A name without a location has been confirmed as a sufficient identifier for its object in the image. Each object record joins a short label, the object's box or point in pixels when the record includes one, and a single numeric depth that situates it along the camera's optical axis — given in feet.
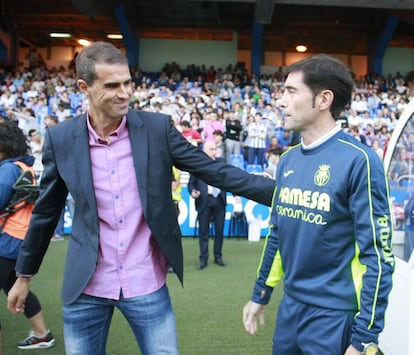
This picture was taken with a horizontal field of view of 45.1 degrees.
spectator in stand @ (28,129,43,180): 37.32
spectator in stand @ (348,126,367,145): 50.83
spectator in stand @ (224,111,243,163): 48.43
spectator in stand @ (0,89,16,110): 60.44
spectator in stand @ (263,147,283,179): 28.48
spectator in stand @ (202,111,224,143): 46.81
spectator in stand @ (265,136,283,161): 49.34
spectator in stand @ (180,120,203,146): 44.70
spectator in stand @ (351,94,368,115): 64.54
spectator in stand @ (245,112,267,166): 48.78
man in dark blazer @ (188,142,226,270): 24.77
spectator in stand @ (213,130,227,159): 31.64
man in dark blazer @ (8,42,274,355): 7.18
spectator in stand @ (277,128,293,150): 53.01
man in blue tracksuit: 6.12
